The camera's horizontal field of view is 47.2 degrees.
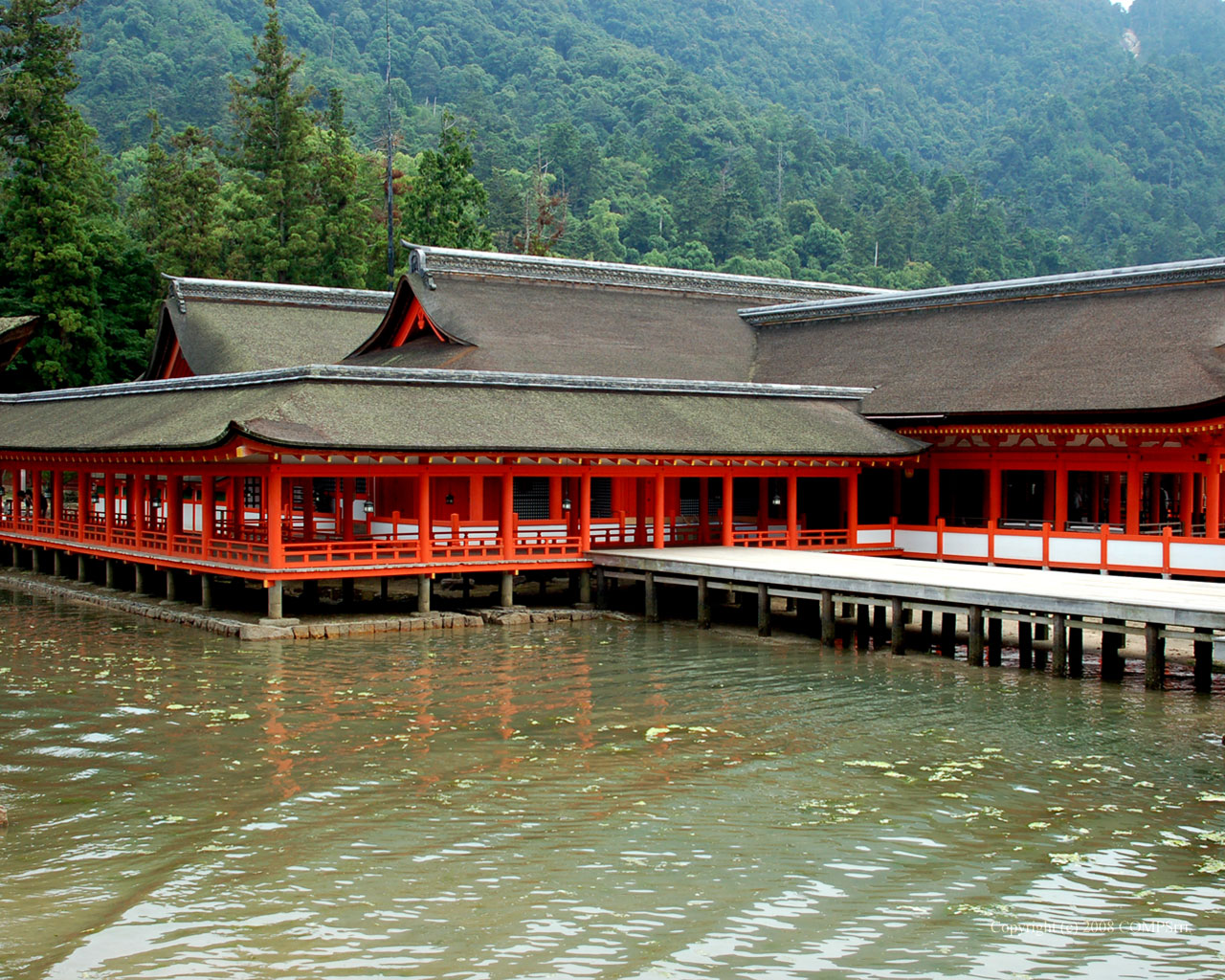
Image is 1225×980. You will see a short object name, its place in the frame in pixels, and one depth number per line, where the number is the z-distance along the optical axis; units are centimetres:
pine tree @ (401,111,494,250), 6188
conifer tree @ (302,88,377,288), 6109
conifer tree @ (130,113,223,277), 5903
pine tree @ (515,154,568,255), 8037
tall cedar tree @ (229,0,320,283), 6059
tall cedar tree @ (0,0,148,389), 5331
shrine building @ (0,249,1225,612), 2712
